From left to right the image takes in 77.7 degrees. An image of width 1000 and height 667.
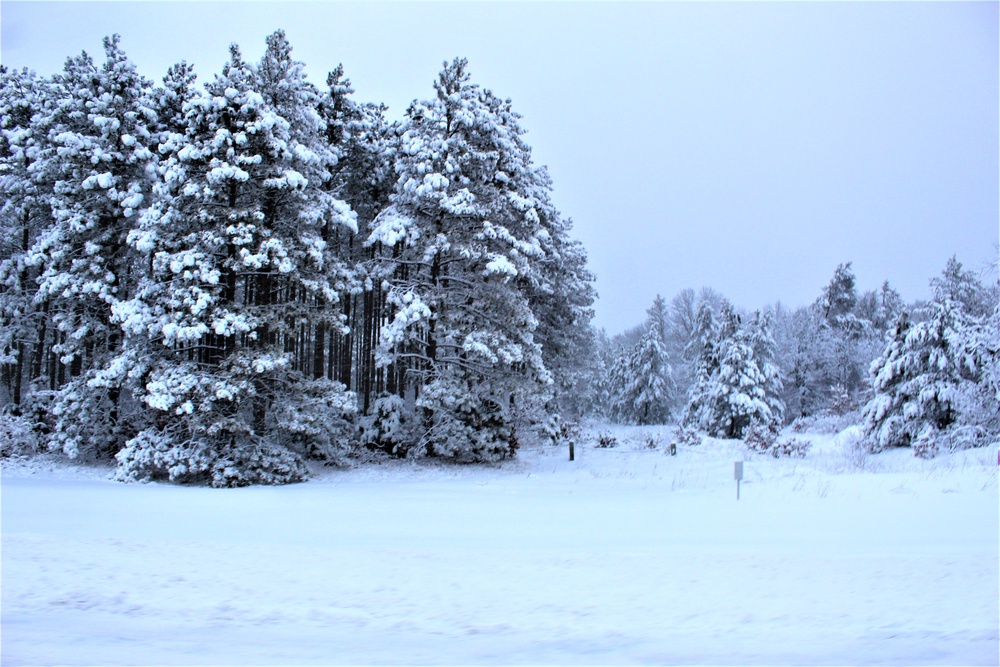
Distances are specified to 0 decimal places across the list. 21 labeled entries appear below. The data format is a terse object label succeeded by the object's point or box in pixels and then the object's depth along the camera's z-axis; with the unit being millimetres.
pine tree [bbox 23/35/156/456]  19594
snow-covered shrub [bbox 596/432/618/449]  32094
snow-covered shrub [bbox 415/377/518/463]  20906
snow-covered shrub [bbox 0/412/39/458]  19984
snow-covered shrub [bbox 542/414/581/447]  29177
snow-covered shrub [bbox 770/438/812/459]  27267
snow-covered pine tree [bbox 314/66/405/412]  24234
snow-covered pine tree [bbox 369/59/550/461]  21062
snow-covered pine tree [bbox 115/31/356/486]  16953
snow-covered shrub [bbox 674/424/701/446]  33666
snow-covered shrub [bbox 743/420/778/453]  29109
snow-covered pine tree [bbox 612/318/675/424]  51719
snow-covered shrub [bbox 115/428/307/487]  16859
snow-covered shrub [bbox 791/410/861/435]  38875
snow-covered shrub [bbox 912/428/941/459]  24767
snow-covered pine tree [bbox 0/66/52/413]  21875
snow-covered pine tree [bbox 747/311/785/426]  41125
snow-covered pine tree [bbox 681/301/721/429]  40938
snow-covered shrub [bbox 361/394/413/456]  22266
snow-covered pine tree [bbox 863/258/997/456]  24453
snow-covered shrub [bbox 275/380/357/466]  17875
